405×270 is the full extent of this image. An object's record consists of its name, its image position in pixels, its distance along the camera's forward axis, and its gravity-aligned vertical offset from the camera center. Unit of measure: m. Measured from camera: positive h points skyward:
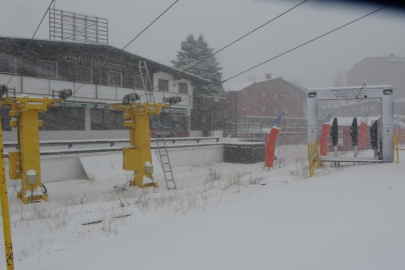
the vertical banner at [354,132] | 13.95 -0.32
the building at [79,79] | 19.34 +3.51
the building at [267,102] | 47.09 +3.79
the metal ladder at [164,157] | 12.10 -1.48
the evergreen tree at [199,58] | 40.39 +8.79
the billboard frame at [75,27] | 22.12 +7.11
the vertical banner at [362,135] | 22.22 -0.74
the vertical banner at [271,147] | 15.38 -0.93
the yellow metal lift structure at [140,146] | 10.89 -0.52
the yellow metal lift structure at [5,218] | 3.07 -0.77
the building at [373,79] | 55.16 +9.81
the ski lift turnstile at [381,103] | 12.68 +0.78
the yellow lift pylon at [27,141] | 9.31 -0.22
